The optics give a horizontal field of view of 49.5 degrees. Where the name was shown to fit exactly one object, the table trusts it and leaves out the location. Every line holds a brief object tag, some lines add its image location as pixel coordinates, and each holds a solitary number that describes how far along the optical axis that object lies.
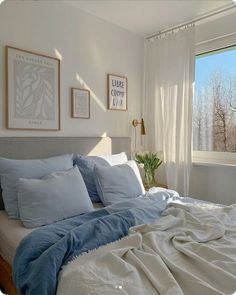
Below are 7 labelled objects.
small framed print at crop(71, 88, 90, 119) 2.60
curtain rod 2.54
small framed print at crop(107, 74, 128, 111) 2.94
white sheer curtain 2.85
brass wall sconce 3.16
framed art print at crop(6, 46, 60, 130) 2.16
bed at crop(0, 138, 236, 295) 1.02
